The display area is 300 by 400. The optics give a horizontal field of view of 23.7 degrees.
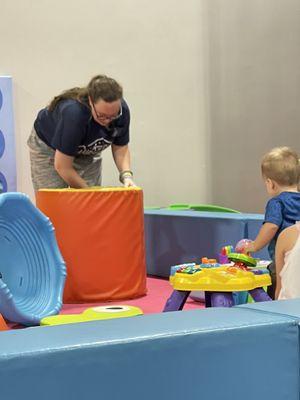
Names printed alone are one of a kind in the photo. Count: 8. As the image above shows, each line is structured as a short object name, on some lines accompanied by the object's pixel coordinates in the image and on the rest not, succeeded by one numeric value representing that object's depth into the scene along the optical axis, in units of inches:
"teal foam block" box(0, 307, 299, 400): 49.3
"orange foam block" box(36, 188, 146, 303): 169.5
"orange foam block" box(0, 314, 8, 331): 103.1
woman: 169.6
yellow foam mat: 124.2
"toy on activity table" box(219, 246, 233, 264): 147.8
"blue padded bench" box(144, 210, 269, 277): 185.5
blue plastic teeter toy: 161.5
